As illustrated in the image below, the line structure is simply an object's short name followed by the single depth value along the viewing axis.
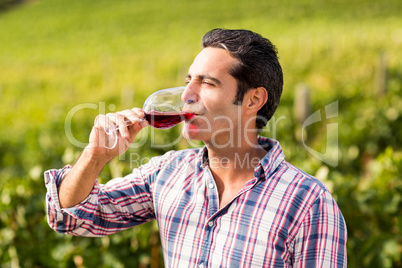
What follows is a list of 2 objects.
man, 2.34
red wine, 2.41
